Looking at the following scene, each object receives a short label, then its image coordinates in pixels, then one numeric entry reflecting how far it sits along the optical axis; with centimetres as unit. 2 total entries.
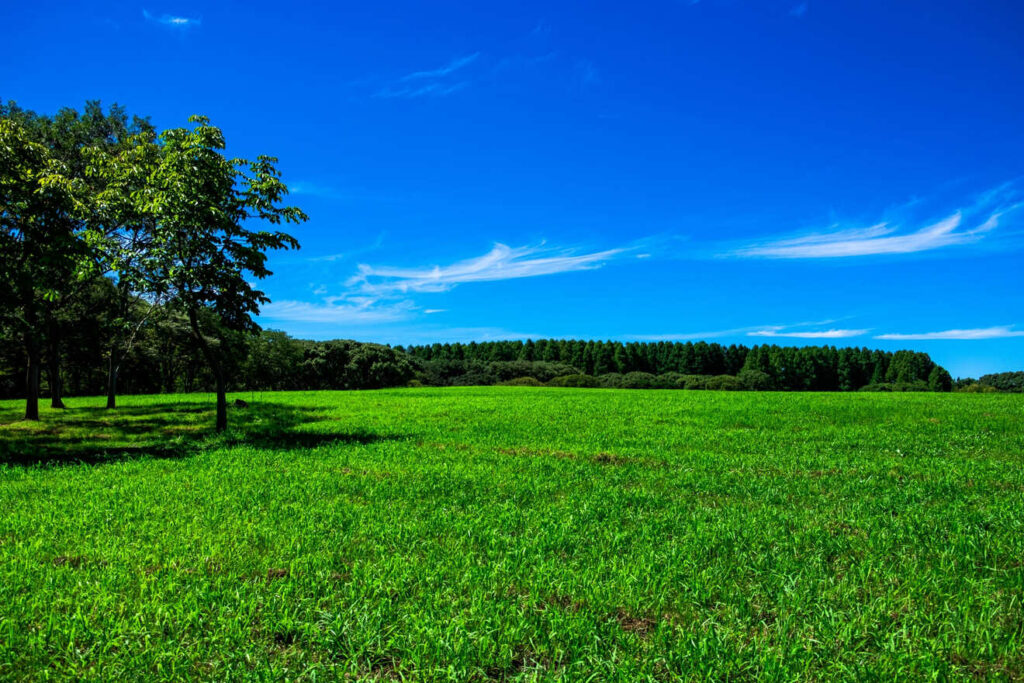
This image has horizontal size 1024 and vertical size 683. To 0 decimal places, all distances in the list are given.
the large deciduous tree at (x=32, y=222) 1572
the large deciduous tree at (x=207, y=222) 1603
